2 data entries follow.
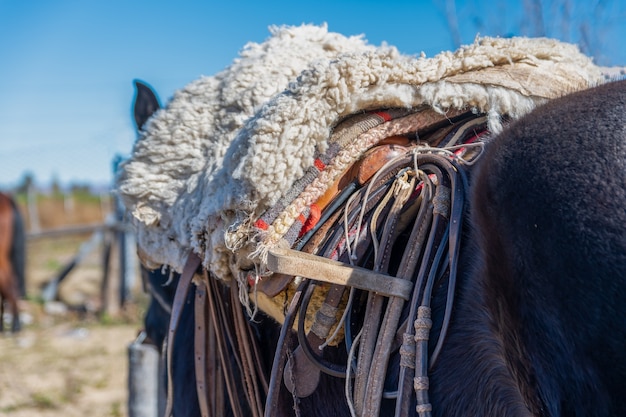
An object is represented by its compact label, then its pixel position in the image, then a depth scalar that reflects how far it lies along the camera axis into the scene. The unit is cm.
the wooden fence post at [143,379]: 367
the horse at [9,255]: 831
